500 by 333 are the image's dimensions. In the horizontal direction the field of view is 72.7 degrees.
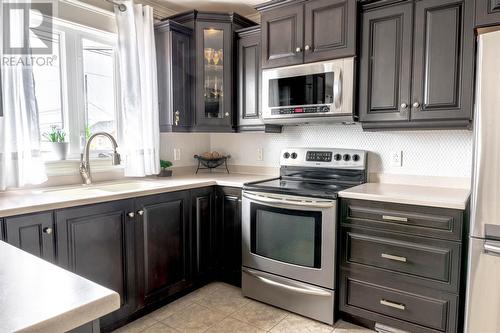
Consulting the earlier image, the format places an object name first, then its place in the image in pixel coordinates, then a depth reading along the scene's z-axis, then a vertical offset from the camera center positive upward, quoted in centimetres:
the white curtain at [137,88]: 274 +45
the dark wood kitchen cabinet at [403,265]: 191 -74
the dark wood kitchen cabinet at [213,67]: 294 +66
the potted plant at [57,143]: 250 -1
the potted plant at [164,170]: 306 -25
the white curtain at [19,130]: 209 +8
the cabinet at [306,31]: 236 +82
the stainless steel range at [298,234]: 227 -66
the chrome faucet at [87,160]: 251 -13
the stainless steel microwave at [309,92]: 238 +37
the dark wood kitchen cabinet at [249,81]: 288 +53
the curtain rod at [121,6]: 272 +109
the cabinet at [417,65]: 203 +49
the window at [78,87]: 251 +43
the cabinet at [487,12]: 190 +73
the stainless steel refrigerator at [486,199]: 164 -28
